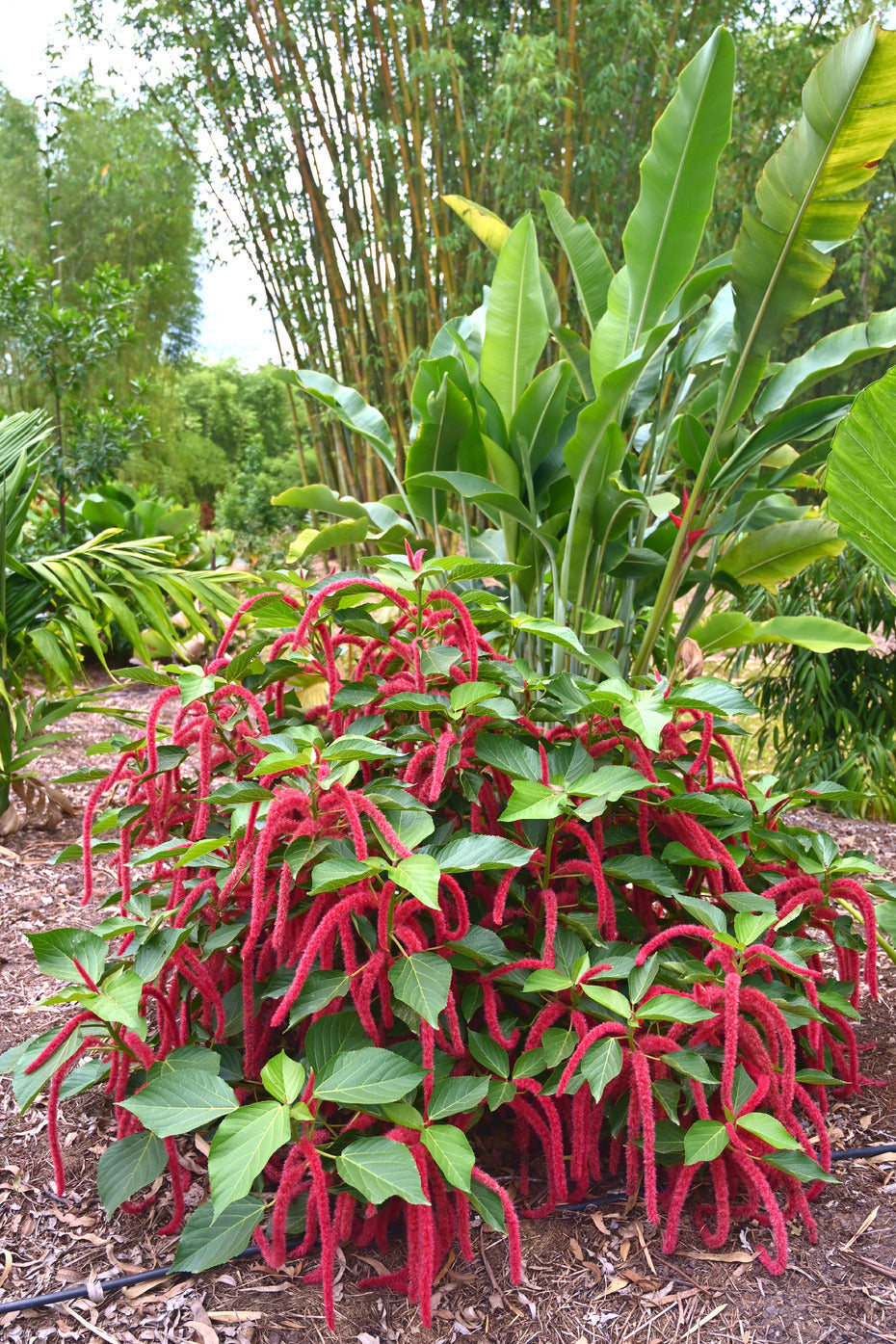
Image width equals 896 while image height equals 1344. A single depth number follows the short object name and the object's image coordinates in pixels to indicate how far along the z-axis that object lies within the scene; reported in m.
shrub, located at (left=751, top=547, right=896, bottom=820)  2.65
